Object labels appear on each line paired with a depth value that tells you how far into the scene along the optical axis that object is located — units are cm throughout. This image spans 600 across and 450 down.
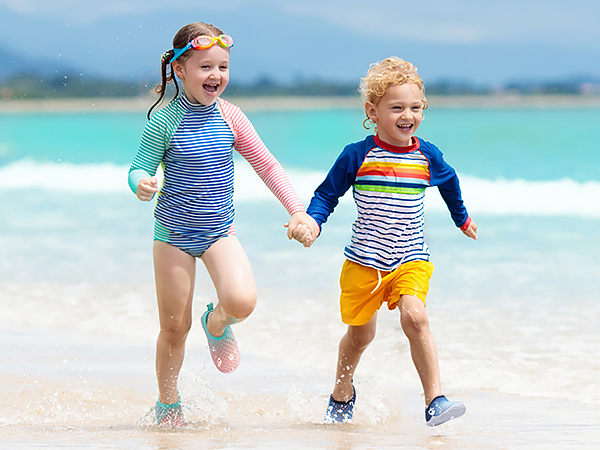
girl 740
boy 762
